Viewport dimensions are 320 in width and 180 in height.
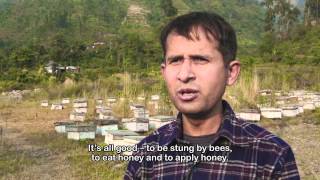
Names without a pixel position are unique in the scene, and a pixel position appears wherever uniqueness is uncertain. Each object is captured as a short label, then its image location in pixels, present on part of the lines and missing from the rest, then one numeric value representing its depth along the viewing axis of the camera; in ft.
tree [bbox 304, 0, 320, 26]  142.72
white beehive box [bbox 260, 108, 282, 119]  34.83
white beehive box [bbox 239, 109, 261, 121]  32.89
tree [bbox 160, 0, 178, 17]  143.33
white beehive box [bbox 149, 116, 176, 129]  28.35
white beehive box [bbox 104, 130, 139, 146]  23.82
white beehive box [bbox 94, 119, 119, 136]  28.73
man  5.51
